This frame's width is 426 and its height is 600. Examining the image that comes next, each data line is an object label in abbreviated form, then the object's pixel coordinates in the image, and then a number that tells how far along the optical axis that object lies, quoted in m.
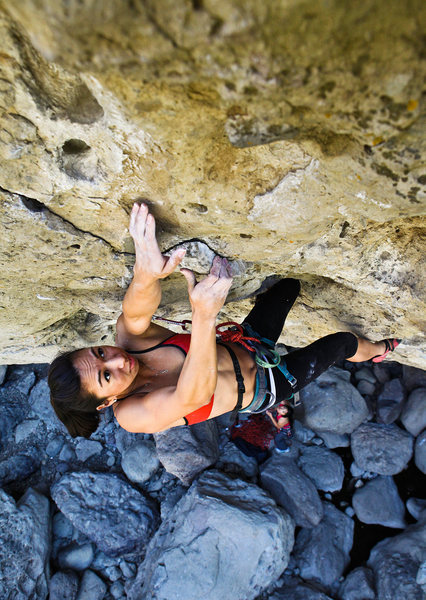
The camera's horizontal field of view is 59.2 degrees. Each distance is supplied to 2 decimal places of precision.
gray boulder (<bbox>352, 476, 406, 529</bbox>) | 4.26
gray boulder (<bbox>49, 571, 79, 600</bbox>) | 3.99
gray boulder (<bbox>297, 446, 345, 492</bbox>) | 4.62
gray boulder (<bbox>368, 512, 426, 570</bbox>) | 3.77
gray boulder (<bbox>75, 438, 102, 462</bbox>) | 5.09
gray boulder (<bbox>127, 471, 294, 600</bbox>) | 3.53
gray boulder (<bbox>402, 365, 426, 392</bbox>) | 4.69
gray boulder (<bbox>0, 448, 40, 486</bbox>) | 4.80
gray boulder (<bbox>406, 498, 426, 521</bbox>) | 4.22
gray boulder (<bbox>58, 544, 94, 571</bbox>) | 4.32
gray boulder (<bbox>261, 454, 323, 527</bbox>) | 4.30
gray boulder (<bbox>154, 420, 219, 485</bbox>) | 4.34
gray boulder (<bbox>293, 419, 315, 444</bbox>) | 4.97
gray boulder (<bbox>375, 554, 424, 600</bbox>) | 3.51
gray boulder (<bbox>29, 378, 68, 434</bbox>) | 5.31
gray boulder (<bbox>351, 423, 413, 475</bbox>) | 4.48
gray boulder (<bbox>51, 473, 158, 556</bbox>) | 4.27
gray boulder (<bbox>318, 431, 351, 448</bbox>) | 4.86
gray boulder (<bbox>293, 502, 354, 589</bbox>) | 4.06
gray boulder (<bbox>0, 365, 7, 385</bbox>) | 5.48
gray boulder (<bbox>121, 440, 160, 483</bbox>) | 4.73
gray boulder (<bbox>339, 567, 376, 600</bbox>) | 3.81
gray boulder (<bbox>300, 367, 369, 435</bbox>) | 4.73
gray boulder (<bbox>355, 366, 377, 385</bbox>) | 5.09
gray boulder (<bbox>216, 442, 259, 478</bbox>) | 4.57
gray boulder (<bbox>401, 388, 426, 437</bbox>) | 4.55
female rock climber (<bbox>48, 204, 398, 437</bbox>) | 1.83
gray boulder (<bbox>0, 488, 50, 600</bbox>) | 3.79
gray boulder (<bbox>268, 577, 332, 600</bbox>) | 3.83
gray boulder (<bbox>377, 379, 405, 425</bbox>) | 4.76
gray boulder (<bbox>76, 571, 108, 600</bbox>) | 4.09
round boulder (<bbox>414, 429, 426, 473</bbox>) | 4.43
